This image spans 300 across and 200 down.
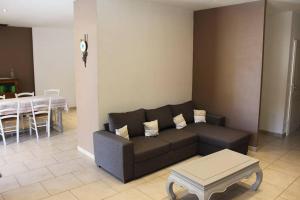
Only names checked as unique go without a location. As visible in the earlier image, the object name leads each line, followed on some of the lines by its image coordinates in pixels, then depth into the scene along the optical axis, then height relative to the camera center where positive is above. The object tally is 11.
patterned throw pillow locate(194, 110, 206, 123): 5.06 -0.83
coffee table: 2.68 -1.10
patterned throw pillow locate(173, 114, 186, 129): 4.71 -0.89
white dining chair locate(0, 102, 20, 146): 5.13 -0.85
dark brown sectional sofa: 3.50 -1.04
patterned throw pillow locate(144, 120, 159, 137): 4.22 -0.91
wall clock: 4.12 +0.41
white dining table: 5.29 -0.66
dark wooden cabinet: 7.22 -0.38
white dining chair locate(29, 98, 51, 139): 5.49 -0.84
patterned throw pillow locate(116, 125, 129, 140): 3.82 -0.87
